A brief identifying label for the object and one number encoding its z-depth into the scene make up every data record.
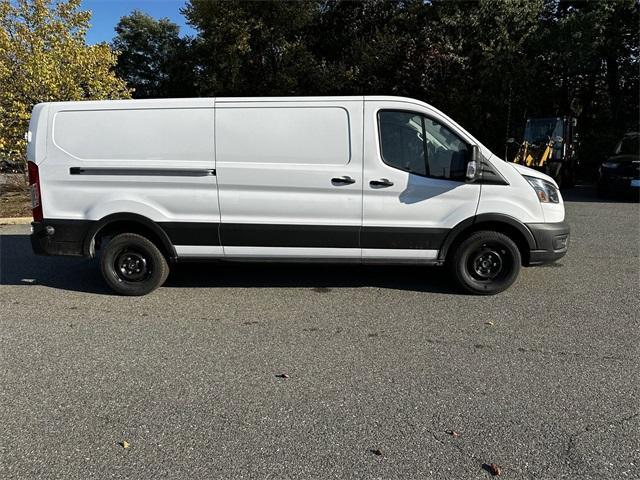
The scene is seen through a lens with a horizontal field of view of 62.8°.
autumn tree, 11.26
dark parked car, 13.11
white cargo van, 5.19
